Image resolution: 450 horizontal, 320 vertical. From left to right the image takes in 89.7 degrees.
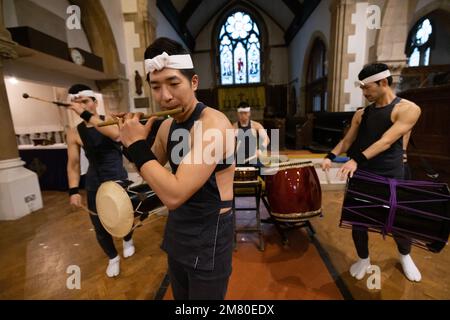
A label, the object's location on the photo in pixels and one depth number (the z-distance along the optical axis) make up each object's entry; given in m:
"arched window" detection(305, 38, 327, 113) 7.76
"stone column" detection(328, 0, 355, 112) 5.29
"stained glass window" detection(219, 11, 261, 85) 12.52
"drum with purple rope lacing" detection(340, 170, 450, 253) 1.38
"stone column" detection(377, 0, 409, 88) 4.76
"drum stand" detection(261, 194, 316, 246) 2.50
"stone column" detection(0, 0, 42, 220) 3.11
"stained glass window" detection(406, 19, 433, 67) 8.15
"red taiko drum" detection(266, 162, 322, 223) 2.15
